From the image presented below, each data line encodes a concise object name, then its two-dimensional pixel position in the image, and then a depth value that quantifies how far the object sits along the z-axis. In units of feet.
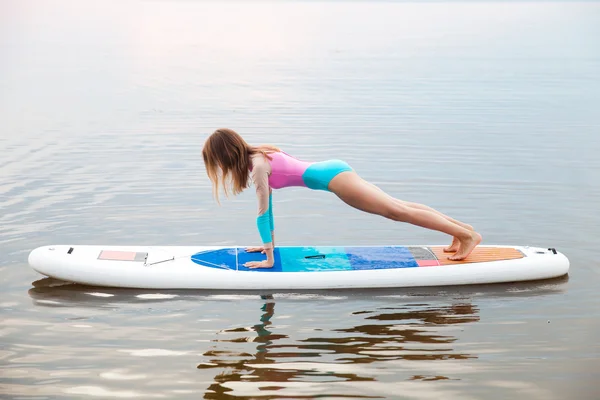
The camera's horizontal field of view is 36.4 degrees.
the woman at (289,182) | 23.67
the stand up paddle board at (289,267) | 23.68
